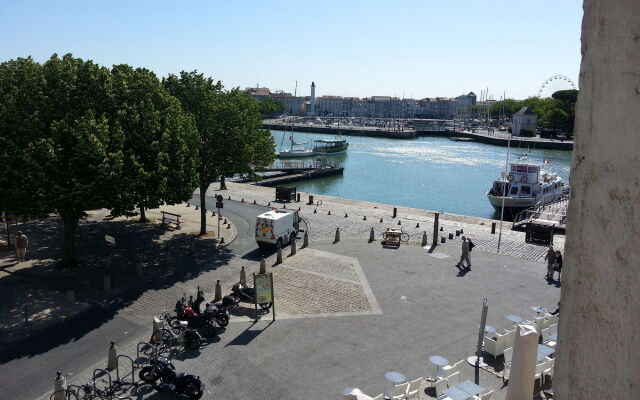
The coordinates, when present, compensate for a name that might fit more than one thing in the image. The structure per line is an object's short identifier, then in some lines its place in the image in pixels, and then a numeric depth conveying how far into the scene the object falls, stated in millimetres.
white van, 26578
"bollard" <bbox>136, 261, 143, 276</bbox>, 22391
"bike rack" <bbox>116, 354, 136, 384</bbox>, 13803
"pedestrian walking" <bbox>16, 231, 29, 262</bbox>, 23438
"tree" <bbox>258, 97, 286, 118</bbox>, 187325
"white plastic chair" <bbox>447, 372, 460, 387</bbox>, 13348
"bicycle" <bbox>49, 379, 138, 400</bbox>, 12737
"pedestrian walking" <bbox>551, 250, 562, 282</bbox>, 23703
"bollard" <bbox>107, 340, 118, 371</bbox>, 14602
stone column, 2510
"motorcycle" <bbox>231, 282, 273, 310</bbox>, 19422
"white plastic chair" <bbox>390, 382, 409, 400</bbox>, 12660
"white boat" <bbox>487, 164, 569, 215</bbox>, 48375
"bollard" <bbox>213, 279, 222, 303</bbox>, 19984
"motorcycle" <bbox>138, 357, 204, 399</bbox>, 13203
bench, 31692
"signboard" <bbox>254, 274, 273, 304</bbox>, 18281
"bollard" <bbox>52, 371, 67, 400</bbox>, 12781
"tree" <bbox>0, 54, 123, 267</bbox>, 20203
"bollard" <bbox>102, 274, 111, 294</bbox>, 20391
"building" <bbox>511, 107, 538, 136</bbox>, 150875
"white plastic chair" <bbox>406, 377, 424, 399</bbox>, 12844
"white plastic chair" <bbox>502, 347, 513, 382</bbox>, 14859
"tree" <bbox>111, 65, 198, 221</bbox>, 22062
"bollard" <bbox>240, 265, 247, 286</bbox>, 21031
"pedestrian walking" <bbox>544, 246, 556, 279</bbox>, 23578
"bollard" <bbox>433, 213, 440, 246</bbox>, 29148
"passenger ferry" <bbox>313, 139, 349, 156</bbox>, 105119
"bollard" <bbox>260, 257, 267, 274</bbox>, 22820
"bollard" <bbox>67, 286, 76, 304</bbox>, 19062
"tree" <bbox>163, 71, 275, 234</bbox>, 28891
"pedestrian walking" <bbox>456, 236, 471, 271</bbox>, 24969
